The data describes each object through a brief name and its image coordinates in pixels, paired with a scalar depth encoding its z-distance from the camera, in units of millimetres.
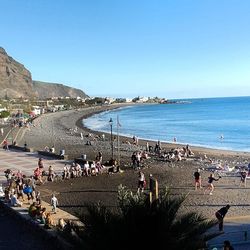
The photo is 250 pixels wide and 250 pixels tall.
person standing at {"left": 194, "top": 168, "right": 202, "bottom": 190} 13619
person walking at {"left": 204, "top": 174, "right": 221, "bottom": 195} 13442
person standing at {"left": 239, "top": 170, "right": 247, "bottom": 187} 14781
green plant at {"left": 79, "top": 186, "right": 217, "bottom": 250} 4536
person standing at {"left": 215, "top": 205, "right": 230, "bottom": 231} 9089
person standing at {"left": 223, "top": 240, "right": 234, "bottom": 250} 6737
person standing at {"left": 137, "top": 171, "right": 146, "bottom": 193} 13292
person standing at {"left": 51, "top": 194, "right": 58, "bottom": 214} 10865
